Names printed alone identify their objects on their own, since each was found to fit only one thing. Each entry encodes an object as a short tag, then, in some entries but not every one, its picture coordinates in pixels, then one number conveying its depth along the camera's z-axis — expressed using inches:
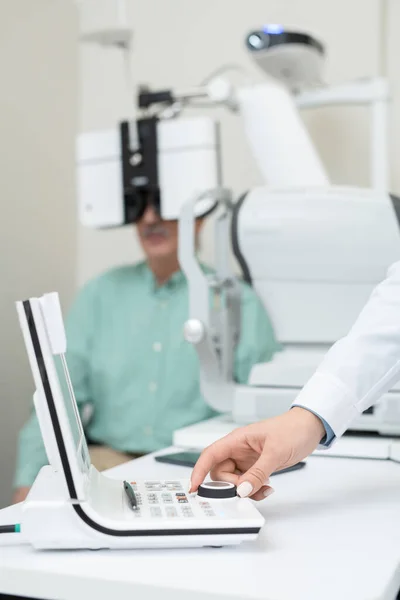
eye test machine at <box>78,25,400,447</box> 56.9
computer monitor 30.1
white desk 27.8
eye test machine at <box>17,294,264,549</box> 30.2
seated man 86.4
